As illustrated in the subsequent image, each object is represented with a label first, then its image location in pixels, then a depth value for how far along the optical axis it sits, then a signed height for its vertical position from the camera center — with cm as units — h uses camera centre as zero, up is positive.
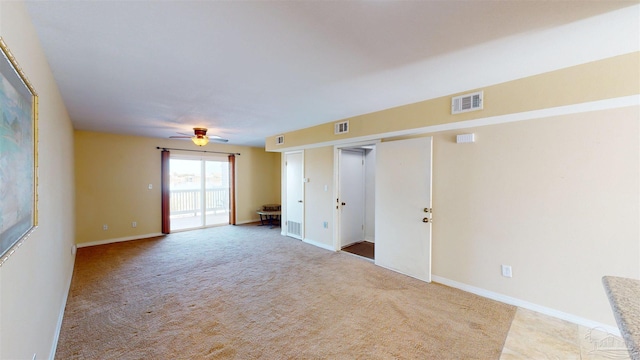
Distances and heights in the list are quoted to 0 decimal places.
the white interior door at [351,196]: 498 -38
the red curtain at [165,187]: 609 -21
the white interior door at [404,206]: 336 -41
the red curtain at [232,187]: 729 -25
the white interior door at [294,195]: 565 -38
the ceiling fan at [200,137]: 447 +75
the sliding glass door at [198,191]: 687 -36
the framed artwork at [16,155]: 102 +11
